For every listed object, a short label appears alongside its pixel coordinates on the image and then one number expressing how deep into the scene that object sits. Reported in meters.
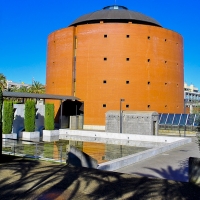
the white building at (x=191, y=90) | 105.66
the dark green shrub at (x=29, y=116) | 25.28
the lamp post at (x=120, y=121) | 26.40
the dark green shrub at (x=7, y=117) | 23.20
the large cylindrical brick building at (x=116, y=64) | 33.81
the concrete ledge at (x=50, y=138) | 24.69
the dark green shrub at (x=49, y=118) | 27.84
